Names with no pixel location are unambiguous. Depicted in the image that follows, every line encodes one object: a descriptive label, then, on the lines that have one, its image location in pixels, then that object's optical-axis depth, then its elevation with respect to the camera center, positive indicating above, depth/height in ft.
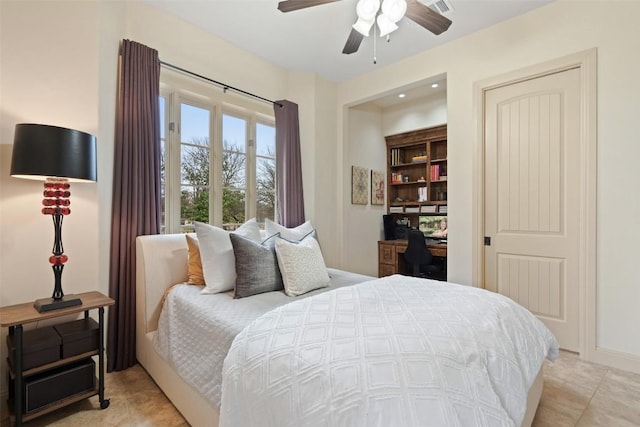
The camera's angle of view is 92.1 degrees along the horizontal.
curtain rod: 8.73 +4.06
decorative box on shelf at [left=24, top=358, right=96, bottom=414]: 5.21 -3.10
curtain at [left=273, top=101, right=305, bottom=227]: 11.38 +1.64
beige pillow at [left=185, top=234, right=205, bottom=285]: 7.14 -1.25
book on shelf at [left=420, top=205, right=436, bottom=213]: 14.65 +0.10
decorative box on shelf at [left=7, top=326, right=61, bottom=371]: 5.15 -2.37
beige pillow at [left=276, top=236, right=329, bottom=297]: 6.54 -1.26
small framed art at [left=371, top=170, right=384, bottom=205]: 15.07 +1.17
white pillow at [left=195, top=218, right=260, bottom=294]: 6.57 -1.06
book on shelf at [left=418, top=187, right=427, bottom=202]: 15.24 +0.85
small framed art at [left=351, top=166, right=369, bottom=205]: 13.88 +1.18
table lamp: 5.27 +0.79
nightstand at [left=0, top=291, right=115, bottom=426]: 4.96 -2.66
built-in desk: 14.40 -2.21
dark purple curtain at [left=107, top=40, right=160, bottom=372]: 7.34 +0.58
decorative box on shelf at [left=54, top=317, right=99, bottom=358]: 5.59 -2.36
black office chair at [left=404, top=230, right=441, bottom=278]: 12.79 -1.86
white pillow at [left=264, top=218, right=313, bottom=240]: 8.08 -0.56
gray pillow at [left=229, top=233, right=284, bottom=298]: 6.31 -1.23
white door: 8.31 +0.41
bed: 3.81 -2.01
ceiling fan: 5.83 +3.90
